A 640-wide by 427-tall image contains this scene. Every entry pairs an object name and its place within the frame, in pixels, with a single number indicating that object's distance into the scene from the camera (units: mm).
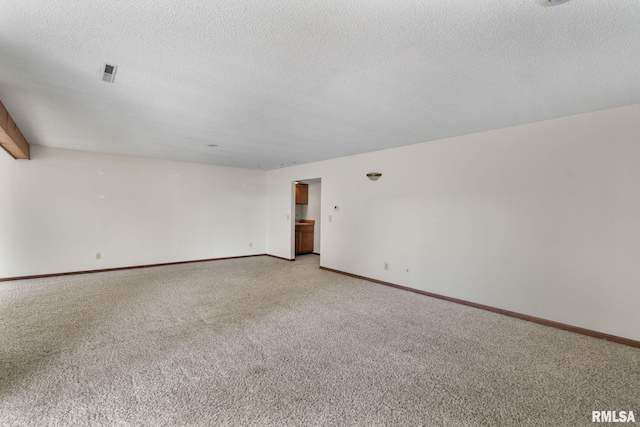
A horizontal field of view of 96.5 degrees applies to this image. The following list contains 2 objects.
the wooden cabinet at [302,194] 8227
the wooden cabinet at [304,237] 7730
